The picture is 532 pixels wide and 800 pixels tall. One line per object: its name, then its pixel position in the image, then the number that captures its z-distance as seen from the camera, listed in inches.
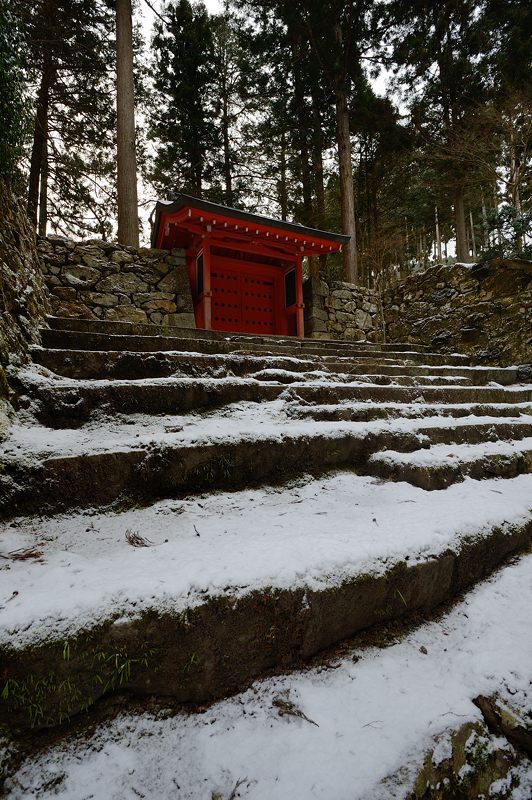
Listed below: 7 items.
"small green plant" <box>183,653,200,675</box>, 38.4
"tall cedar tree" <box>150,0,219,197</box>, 437.7
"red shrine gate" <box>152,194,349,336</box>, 256.7
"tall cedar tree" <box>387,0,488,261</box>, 398.0
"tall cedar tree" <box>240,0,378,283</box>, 372.5
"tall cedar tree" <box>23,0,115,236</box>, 294.8
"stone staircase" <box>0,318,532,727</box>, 37.3
